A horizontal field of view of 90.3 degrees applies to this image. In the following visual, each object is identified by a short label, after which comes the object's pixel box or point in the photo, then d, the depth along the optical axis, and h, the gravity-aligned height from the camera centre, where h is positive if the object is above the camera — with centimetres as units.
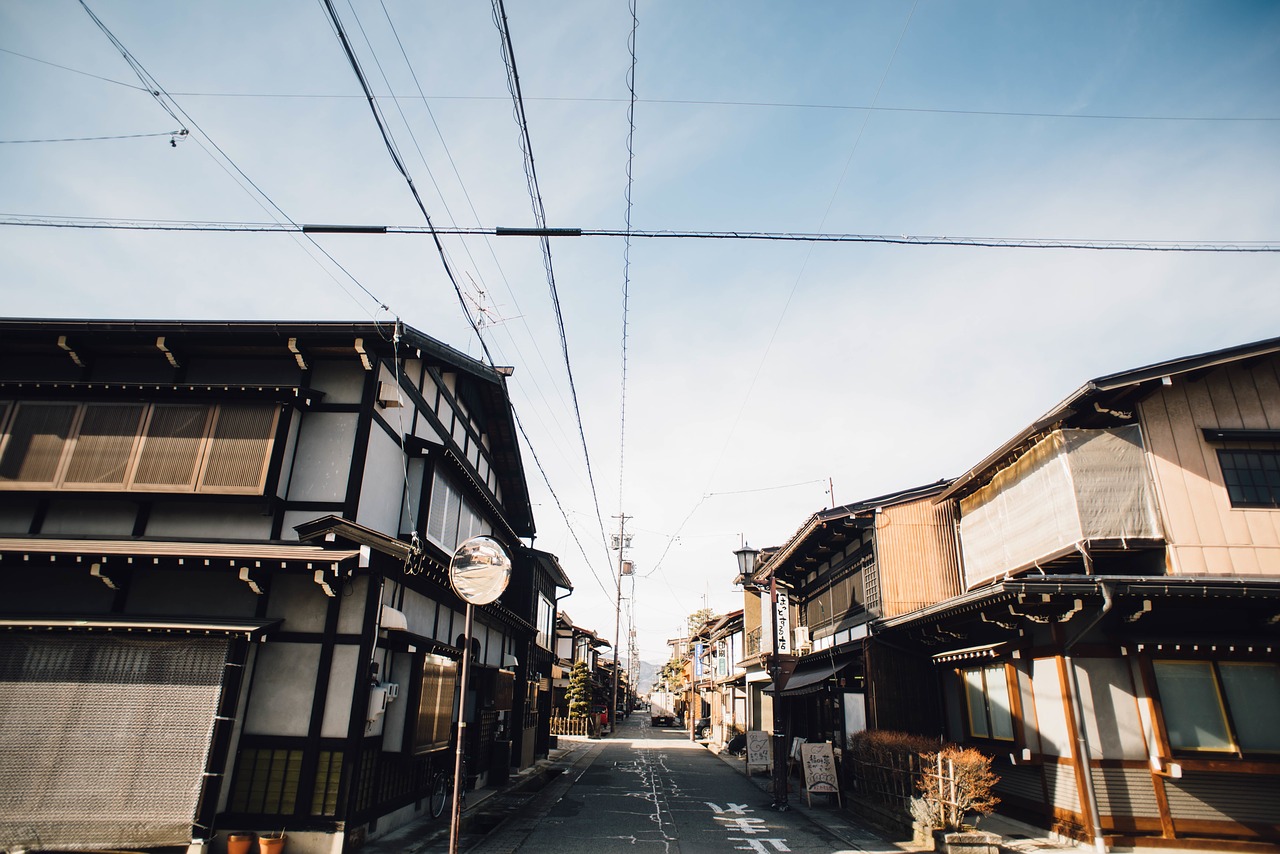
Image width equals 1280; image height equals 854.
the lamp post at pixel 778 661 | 1634 +35
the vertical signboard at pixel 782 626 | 1848 +139
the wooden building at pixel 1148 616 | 1027 +102
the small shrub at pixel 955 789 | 1025 -172
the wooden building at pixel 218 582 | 934 +131
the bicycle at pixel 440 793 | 1354 -253
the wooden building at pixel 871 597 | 1593 +209
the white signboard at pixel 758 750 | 2264 -254
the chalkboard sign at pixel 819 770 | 1603 -227
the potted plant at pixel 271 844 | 899 -234
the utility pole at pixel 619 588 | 3438 +423
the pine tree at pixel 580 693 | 4425 -141
